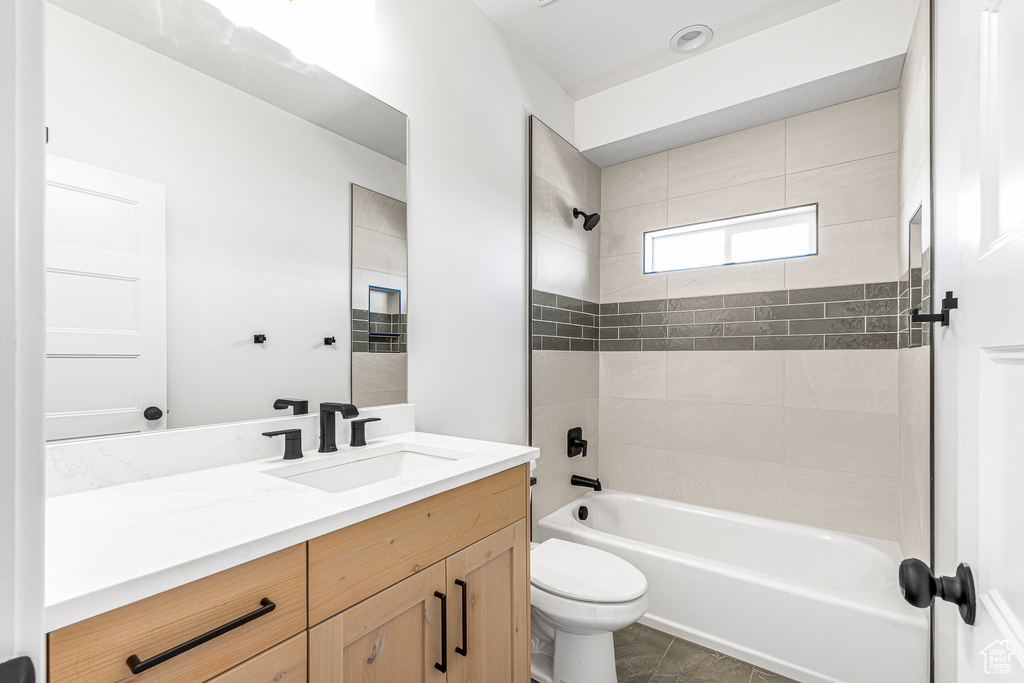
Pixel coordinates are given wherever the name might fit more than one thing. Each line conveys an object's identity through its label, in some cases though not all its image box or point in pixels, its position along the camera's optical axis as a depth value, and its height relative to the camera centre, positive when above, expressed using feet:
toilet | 5.20 -2.92
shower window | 7.86 +1.82
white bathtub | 5.28 -3.21
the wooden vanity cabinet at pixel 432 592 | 2.73 -1.70
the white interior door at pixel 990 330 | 1.56 +0.06
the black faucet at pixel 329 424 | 4.41 -0.76
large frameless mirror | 3.17 +0.99
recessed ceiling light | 6.96 +4.55
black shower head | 8.47 +2.19
